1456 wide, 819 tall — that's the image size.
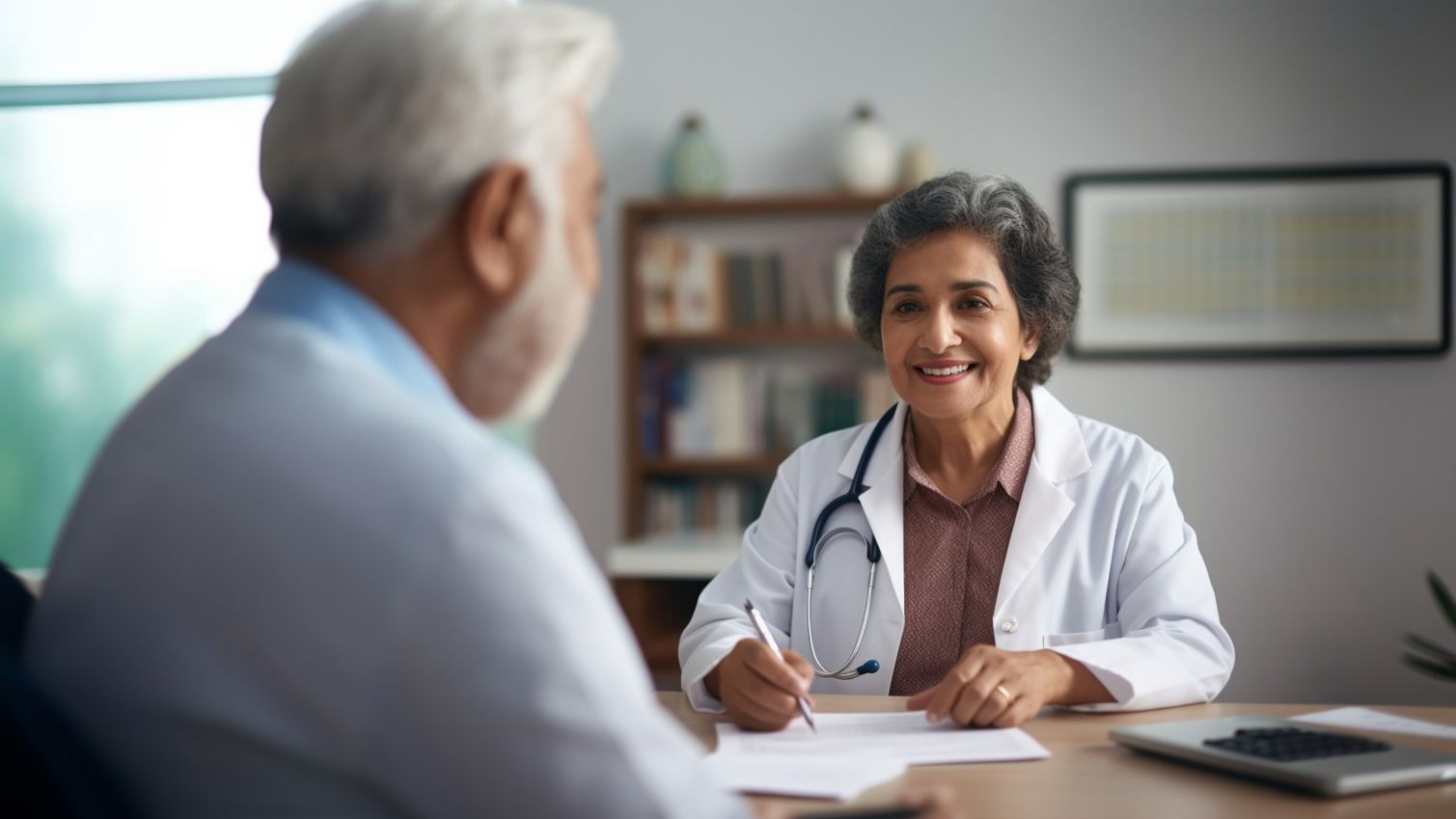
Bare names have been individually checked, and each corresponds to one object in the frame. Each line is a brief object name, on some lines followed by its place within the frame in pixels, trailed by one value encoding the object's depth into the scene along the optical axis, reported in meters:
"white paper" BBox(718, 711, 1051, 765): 1.29
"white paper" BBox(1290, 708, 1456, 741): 1.42
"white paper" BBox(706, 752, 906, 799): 1.16
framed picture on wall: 3.98
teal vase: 4.13
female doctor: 1.83
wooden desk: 1.12
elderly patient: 0.68
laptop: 1.16
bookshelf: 4.09
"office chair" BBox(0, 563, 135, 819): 0.68
